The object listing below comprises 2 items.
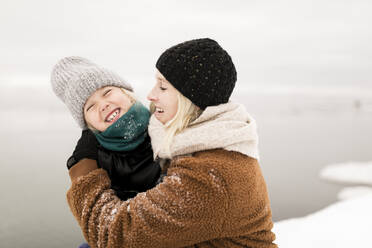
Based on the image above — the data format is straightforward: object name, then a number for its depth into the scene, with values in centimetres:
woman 90
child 110
